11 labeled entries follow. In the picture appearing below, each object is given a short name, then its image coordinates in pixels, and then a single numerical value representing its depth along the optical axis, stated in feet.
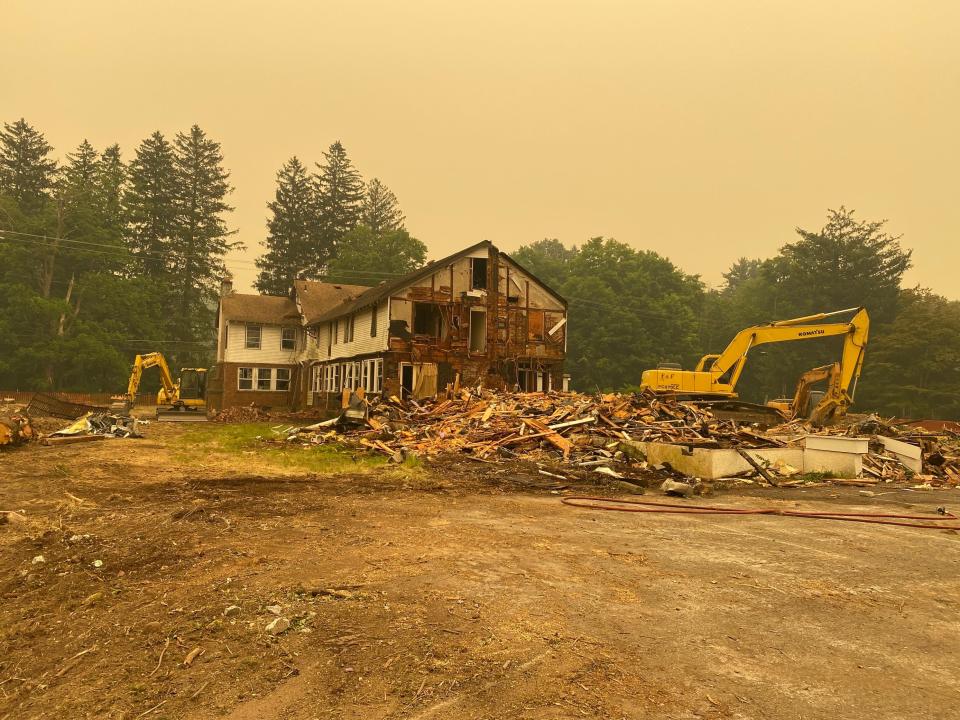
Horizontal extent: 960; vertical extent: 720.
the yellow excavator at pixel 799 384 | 66.08
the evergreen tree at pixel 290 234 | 229.04
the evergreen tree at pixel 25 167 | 193.67
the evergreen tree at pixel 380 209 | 266.98
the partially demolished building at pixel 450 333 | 88.94
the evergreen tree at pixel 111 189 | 193.06
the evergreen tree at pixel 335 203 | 237.25
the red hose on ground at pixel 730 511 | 29.68
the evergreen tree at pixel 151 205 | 200.95
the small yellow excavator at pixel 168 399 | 93.86
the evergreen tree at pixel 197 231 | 200.13
